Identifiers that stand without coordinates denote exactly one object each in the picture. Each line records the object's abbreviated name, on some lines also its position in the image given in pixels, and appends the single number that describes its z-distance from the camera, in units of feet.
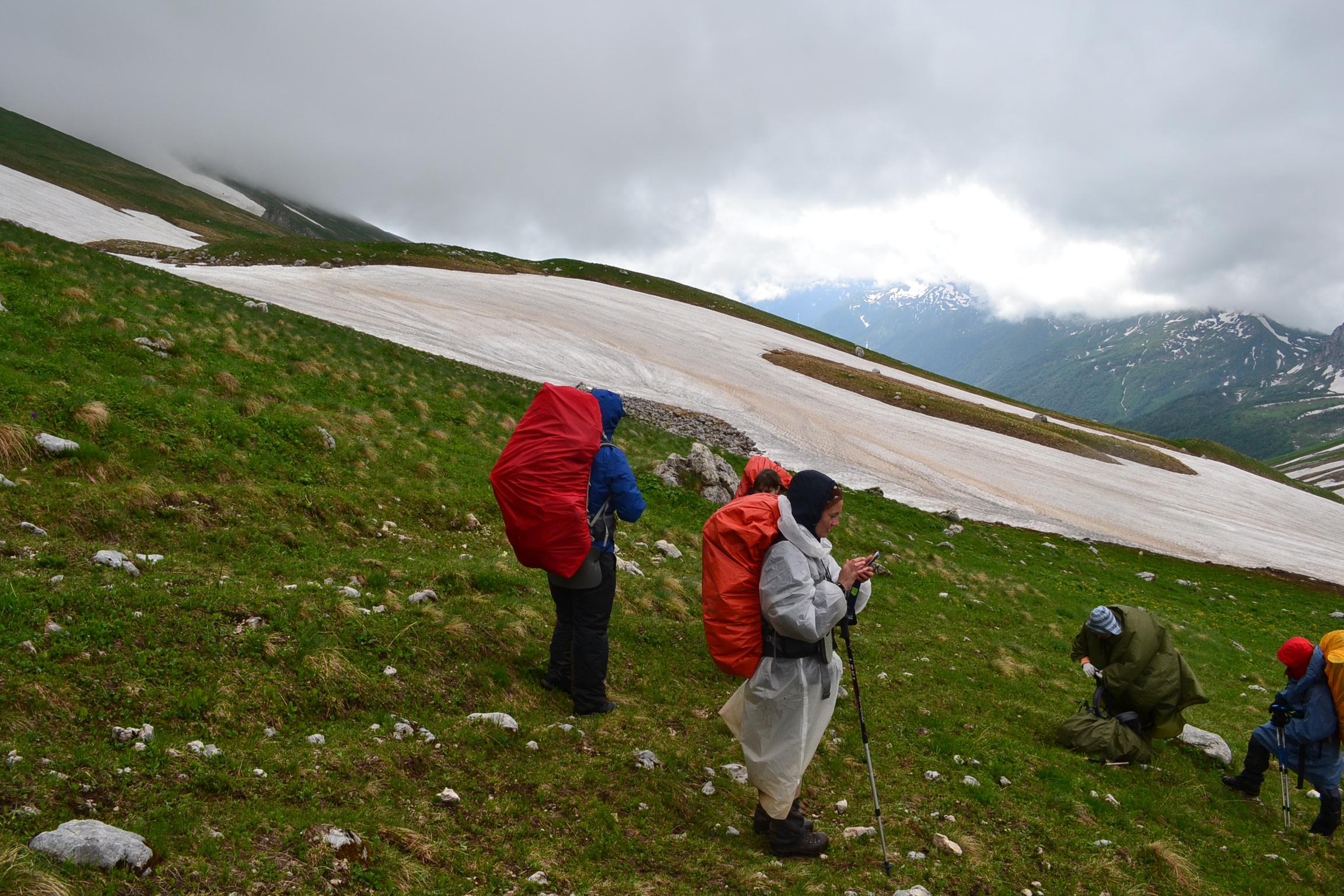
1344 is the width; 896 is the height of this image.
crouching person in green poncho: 32.53
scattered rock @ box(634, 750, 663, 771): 24.02
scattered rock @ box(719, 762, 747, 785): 25.32
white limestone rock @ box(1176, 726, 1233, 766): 35.45
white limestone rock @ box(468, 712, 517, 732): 23.71
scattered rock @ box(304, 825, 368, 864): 15.40
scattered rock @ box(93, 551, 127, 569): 24.20
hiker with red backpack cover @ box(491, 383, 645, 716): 24.70
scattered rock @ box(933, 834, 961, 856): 22.82
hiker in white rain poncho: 19.90
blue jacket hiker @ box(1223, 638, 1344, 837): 29.73
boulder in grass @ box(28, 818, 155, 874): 12.51
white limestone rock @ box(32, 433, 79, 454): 30.94
